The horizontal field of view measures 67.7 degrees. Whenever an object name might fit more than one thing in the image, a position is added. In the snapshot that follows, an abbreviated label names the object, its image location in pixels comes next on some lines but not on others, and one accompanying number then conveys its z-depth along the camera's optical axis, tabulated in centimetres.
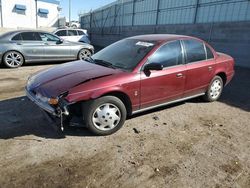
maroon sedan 284
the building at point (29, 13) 2773
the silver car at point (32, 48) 714
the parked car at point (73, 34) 1160
